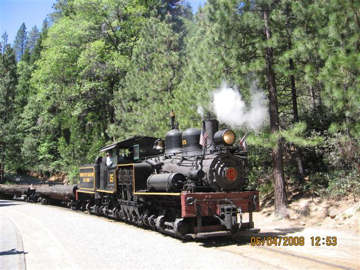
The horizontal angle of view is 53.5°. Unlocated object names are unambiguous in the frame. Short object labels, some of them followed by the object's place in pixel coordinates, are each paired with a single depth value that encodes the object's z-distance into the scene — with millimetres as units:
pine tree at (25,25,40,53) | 83594
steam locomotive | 9070
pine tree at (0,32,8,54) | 56106
